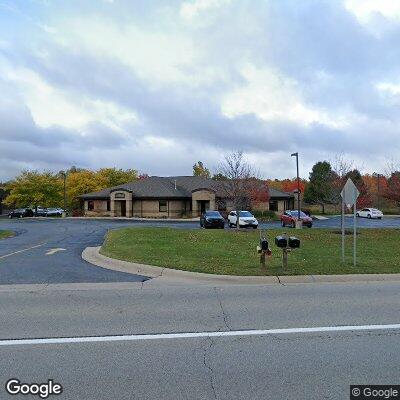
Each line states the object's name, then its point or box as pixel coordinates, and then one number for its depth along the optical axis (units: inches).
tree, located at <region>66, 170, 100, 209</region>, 2662.4
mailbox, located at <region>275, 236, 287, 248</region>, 427.5
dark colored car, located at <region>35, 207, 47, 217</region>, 2580.7
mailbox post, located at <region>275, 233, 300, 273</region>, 428.1
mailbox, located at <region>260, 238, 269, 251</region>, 424.5
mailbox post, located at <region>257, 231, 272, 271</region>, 425.8
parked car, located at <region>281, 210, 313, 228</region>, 1377.2
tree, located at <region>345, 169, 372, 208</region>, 1168.9
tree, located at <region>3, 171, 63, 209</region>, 2442.2
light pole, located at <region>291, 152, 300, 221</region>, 1354.6
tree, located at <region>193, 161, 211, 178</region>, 3946.9
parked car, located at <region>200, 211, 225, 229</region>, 1293.1
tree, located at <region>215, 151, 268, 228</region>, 1171.9
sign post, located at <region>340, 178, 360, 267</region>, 466.0
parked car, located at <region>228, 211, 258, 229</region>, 1323.8
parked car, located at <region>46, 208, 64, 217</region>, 2615.7
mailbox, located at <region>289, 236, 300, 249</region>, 430.7
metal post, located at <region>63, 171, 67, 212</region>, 2537.4
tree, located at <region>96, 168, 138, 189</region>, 2693.7
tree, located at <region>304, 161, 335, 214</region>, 2609.0
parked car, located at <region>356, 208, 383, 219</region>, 2049.7
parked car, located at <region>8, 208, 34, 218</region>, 2455.8
